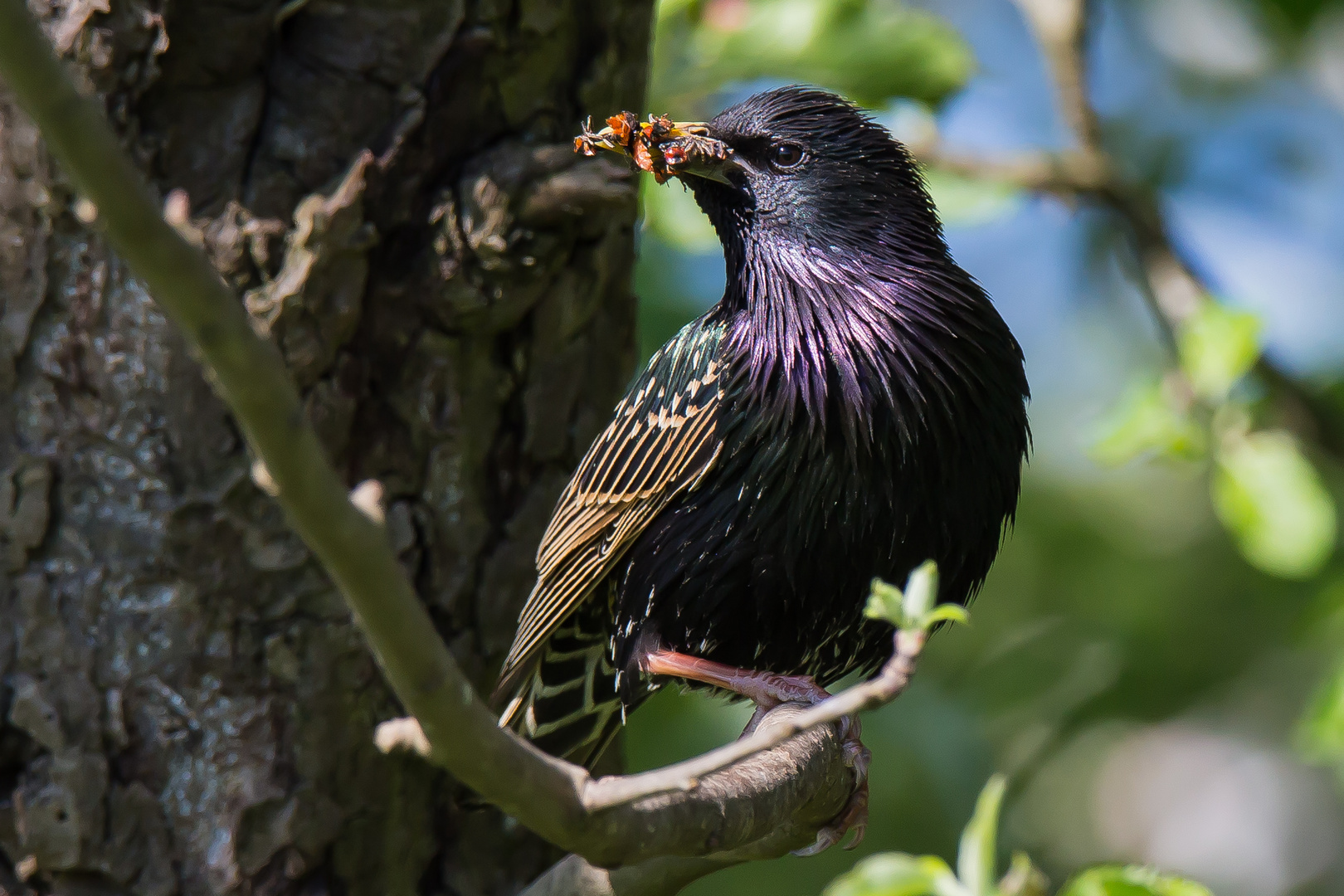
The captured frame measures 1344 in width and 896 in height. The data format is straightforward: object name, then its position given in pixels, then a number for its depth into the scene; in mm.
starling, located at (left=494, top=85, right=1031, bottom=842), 4687
